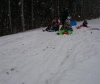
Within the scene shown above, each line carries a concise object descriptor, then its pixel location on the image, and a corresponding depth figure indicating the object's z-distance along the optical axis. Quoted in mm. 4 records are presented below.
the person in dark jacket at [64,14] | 16000
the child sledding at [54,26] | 14085
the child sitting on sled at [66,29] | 12289
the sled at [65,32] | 12239
